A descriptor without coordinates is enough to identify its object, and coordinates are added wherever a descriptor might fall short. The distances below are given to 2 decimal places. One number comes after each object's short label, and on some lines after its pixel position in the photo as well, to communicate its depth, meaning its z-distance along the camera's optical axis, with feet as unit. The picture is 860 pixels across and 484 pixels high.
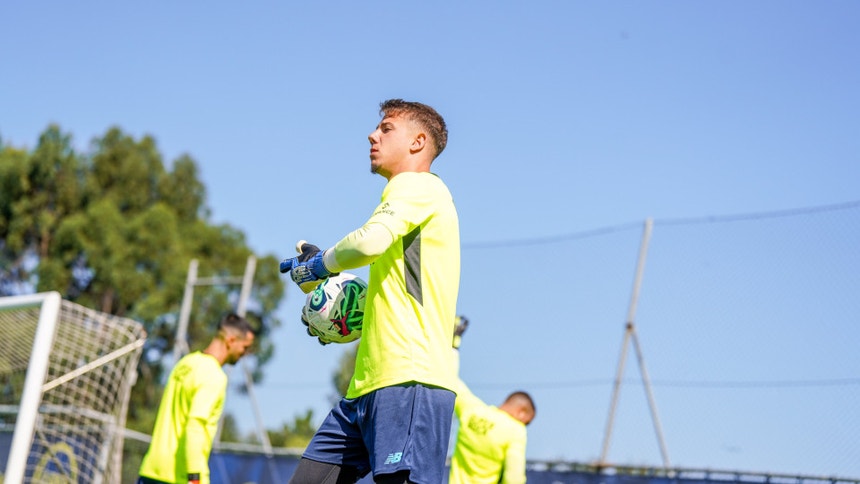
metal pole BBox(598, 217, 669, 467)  58.44
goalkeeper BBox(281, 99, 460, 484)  22.58
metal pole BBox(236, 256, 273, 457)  93.35
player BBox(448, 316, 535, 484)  48.62
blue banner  59.16
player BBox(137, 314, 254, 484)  43.62
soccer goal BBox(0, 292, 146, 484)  76.95
